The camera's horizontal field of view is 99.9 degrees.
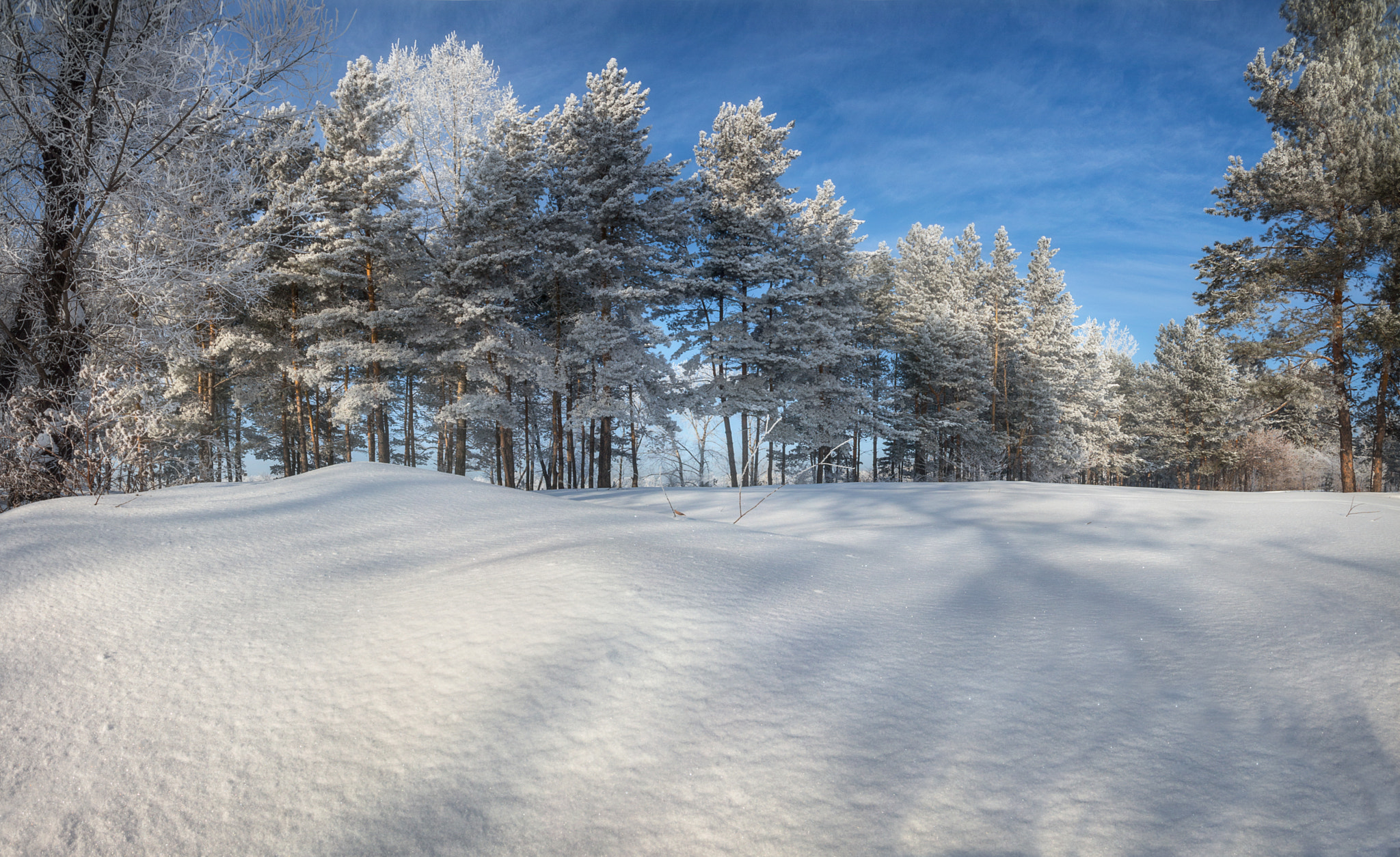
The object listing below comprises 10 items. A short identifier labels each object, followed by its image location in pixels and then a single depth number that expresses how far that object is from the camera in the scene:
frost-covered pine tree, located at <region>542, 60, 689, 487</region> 14.76
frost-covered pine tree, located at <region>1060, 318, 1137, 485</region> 27.45
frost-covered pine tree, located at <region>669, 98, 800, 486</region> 16.69
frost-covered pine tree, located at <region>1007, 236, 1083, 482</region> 26.03
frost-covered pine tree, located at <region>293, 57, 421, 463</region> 14.09
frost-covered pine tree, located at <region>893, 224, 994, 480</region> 23.56
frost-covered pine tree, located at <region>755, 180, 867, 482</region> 17.00
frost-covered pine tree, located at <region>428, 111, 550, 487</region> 14.25
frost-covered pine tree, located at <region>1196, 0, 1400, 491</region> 12.18
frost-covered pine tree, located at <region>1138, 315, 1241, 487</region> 27.41
